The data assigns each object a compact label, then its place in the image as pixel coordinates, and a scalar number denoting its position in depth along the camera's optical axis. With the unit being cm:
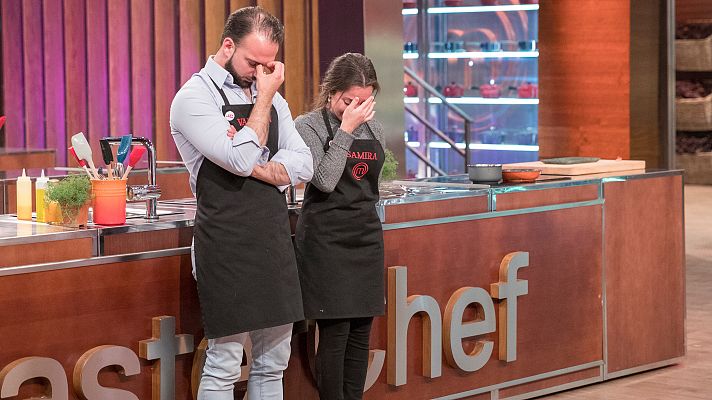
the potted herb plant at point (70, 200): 652
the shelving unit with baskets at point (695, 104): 2685
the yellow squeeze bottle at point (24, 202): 700
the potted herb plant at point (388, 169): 836
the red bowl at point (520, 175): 916
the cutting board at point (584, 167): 952
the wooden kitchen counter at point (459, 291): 634
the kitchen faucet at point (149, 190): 686
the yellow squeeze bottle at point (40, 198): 683
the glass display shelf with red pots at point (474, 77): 2142
